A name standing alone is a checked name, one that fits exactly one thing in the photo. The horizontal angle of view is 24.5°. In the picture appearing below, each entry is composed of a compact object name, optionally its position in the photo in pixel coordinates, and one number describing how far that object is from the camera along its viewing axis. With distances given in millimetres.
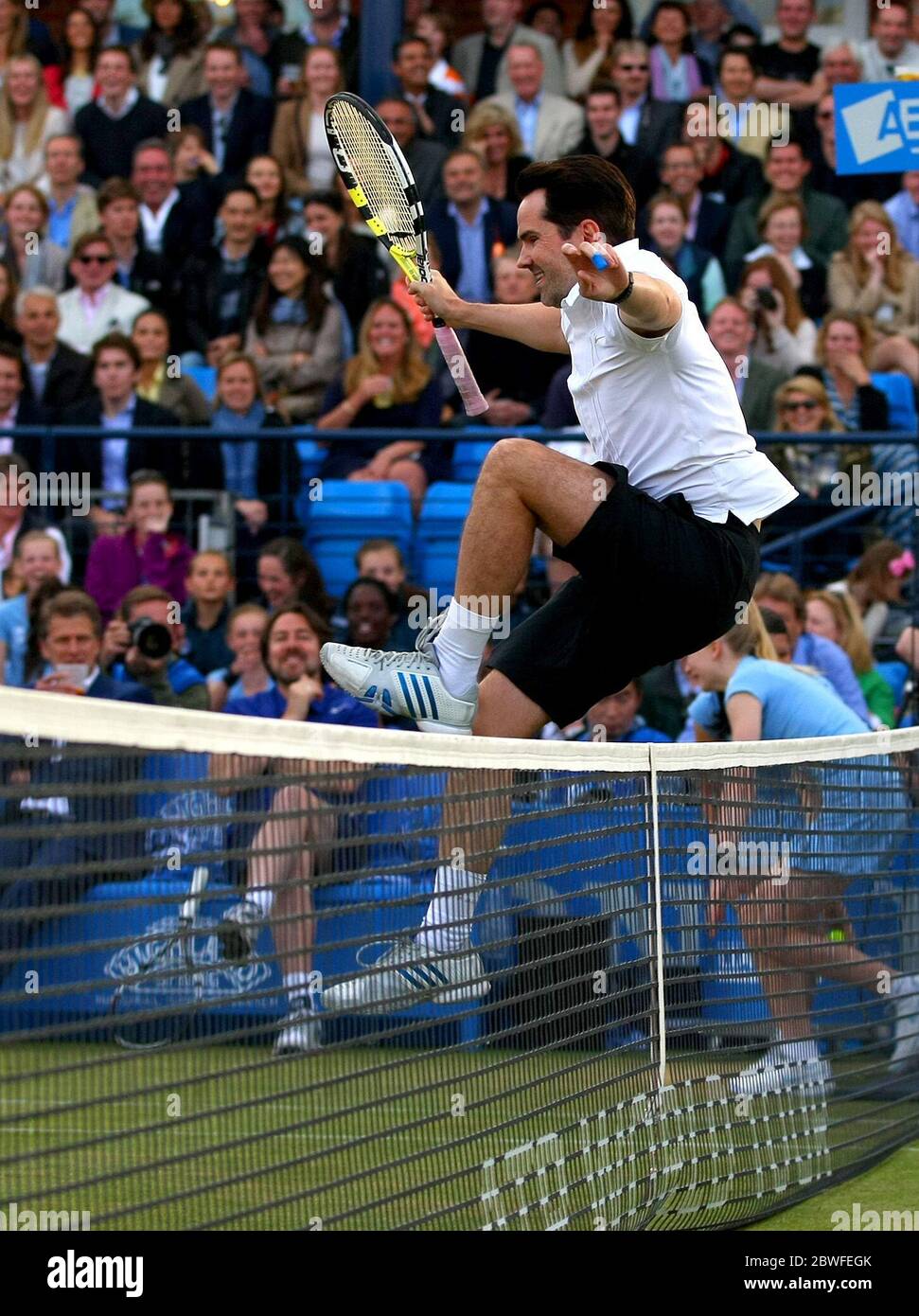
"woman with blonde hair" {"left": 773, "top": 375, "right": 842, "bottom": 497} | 11258
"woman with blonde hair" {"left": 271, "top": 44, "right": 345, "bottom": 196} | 13961
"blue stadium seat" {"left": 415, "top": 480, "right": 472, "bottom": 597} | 11477
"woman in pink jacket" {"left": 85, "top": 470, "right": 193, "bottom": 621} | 11125
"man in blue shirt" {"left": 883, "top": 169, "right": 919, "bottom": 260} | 13250
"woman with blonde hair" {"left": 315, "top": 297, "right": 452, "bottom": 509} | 11766
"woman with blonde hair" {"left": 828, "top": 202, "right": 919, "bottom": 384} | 12602
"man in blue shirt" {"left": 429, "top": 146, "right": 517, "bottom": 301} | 12867
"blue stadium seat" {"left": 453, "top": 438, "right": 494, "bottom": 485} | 12023
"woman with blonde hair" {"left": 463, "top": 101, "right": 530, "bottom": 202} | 13516
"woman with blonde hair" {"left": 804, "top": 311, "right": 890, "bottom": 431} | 11703
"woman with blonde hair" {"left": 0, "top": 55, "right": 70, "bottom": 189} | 14633
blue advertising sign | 8273
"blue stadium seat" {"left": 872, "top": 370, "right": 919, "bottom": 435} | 12141
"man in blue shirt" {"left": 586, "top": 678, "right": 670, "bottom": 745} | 10242
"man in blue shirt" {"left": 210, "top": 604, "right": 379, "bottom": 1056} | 4387
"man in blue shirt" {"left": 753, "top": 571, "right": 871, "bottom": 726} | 10273
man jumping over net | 5828
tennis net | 3951
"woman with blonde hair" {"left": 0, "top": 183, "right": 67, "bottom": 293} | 13523
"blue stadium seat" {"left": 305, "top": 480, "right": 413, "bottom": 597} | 11422
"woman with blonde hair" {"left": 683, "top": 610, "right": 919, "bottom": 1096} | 6488
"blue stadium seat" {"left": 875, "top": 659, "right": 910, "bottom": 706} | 11094
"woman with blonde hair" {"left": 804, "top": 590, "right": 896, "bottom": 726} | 10695
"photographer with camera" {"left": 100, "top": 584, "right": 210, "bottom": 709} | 10289
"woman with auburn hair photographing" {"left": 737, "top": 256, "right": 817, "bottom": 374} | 12180
